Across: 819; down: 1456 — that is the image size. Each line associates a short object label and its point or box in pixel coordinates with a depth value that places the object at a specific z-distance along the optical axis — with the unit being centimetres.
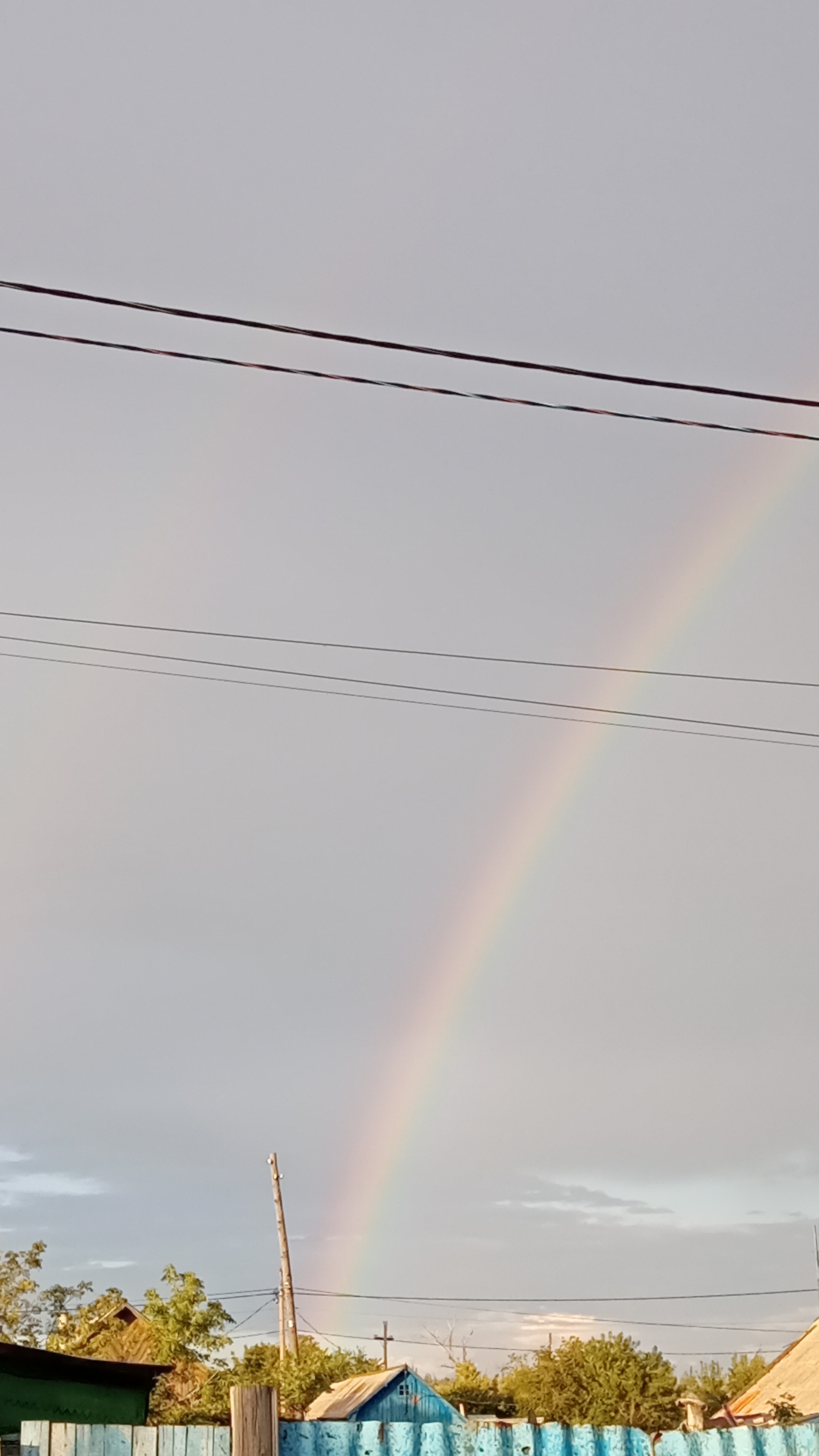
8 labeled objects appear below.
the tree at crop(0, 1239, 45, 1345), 6919
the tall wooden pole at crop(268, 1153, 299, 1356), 4566
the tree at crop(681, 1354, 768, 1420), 7931
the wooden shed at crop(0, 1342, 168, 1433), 1399
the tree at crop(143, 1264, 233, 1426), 4047
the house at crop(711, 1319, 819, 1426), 4172
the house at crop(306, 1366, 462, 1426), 3831
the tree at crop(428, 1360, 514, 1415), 6172
